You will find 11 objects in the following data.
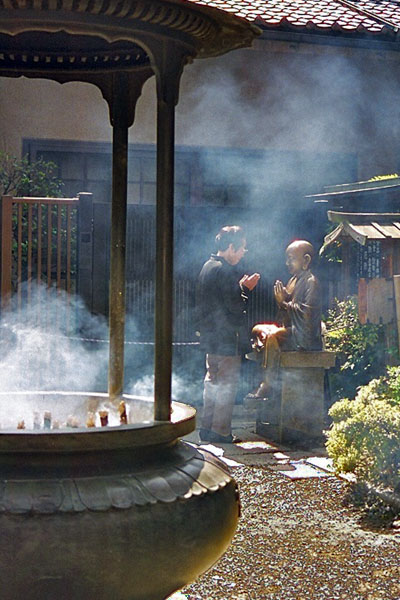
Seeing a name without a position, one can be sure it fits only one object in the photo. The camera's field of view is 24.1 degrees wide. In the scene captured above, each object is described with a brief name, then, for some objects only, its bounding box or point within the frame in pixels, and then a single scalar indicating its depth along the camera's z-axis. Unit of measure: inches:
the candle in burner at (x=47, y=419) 160.6
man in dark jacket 356.2
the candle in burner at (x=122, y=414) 156.3
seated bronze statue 359.6
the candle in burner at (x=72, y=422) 160.9
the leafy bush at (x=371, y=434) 265.6
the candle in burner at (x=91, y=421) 155.5
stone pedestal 364.8
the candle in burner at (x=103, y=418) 155.3
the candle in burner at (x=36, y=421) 161.7
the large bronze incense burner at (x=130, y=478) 121.3
